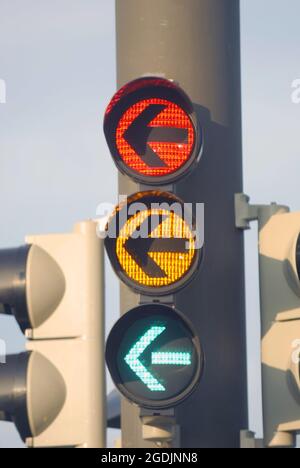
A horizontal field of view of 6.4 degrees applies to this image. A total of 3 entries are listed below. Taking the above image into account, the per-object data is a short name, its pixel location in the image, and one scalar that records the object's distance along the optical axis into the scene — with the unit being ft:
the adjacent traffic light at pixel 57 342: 29.40
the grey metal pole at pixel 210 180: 30.21
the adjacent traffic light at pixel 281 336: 29.94
